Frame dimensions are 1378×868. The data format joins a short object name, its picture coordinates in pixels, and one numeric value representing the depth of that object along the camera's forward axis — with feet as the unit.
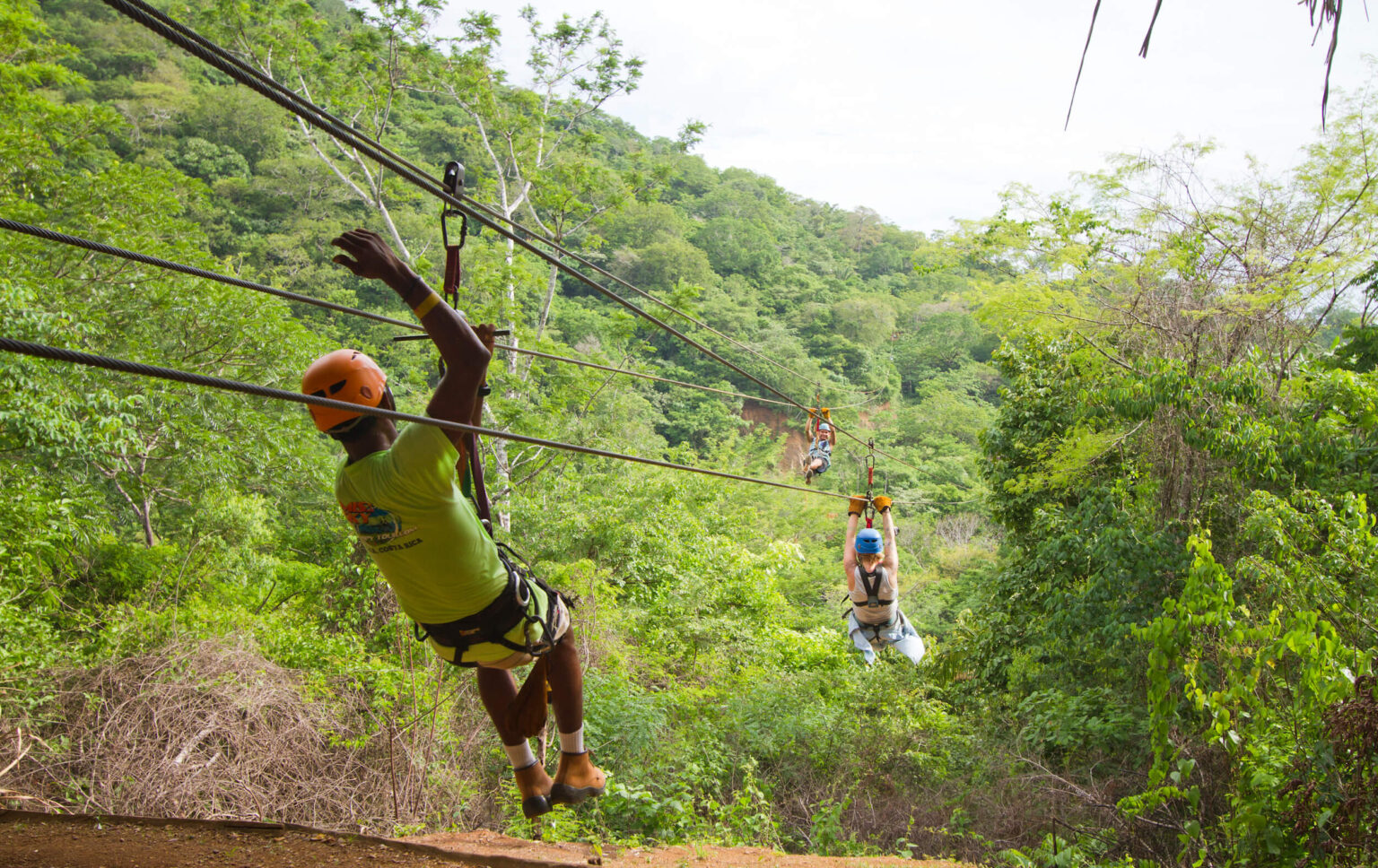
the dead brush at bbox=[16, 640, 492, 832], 17.83
